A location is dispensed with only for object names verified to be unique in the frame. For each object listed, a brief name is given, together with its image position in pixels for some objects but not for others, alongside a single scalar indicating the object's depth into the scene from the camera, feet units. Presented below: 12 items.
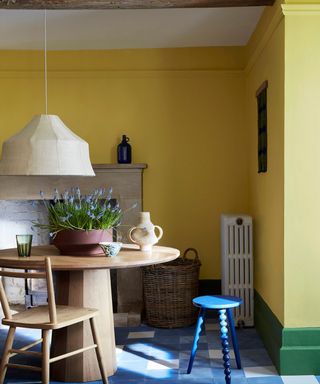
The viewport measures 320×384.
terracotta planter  11.39
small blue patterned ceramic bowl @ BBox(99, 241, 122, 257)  11.23
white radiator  15.25
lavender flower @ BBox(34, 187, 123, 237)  11.47
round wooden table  11.38
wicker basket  15.55
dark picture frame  13.70
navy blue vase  16.92
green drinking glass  11.39
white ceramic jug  12.08
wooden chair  9.86
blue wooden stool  10.93
